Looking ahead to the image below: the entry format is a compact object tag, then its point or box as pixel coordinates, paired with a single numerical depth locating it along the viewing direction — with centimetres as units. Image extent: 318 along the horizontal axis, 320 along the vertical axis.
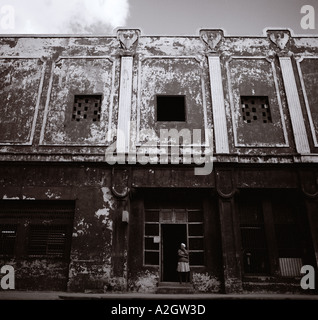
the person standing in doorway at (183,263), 868
